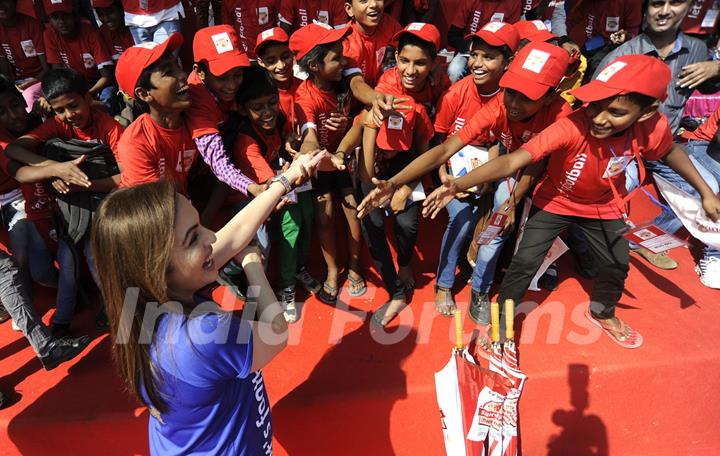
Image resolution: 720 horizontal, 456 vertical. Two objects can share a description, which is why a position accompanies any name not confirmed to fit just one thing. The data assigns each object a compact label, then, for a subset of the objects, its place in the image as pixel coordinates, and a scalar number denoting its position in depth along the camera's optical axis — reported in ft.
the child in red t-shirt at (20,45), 14.06
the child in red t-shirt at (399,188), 8.89
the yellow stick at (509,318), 6.40
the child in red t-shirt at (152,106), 7.72
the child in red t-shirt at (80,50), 13.57
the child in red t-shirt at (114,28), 13.46
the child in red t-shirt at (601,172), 6.94
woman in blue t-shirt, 3.98
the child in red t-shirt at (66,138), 8.17
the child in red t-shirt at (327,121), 9.41
